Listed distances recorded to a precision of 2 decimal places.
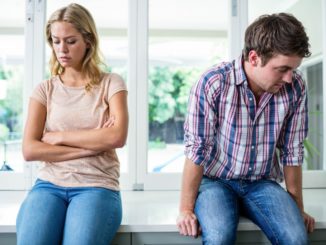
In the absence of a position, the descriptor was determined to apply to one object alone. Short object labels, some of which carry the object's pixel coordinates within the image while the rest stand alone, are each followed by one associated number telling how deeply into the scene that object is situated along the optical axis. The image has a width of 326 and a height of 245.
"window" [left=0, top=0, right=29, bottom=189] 2.15
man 1.27
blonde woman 1.32
